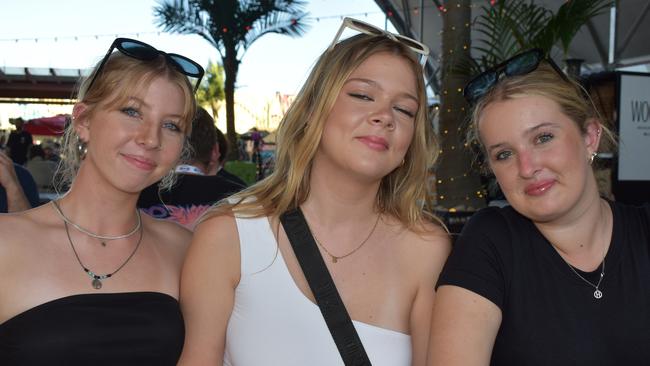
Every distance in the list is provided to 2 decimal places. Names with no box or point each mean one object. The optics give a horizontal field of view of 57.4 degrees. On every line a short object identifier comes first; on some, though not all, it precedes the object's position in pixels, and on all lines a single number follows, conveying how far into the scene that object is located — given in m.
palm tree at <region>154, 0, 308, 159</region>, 13.39
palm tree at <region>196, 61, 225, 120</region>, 31.75
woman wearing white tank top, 1.93
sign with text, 6.20
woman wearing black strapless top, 1.70
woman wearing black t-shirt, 1.74
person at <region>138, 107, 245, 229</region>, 3.45
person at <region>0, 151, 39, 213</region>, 3.01
